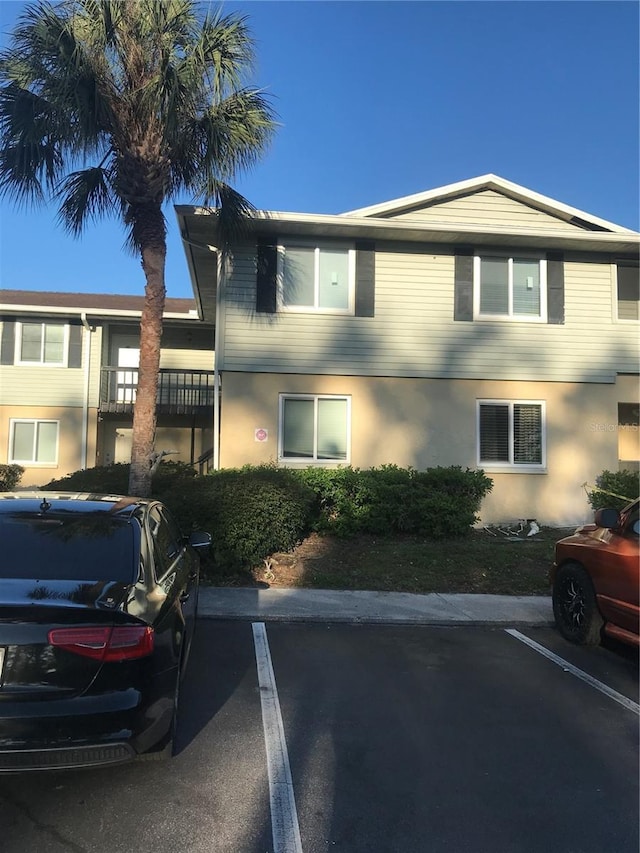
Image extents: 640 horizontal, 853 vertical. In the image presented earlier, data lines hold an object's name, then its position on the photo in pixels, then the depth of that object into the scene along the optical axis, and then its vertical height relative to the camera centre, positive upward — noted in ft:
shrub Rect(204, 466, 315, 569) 29.04 -2.71
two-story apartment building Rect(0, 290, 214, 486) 62.28 +6.96
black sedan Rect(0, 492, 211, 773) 9.57 -3.13
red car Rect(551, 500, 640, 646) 17.47 -3.54
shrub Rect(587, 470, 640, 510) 40.22 -1.75
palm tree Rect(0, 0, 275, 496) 30.25 +16.93
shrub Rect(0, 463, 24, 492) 58.44 -2.27
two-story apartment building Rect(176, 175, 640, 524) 40.16 +7.48
